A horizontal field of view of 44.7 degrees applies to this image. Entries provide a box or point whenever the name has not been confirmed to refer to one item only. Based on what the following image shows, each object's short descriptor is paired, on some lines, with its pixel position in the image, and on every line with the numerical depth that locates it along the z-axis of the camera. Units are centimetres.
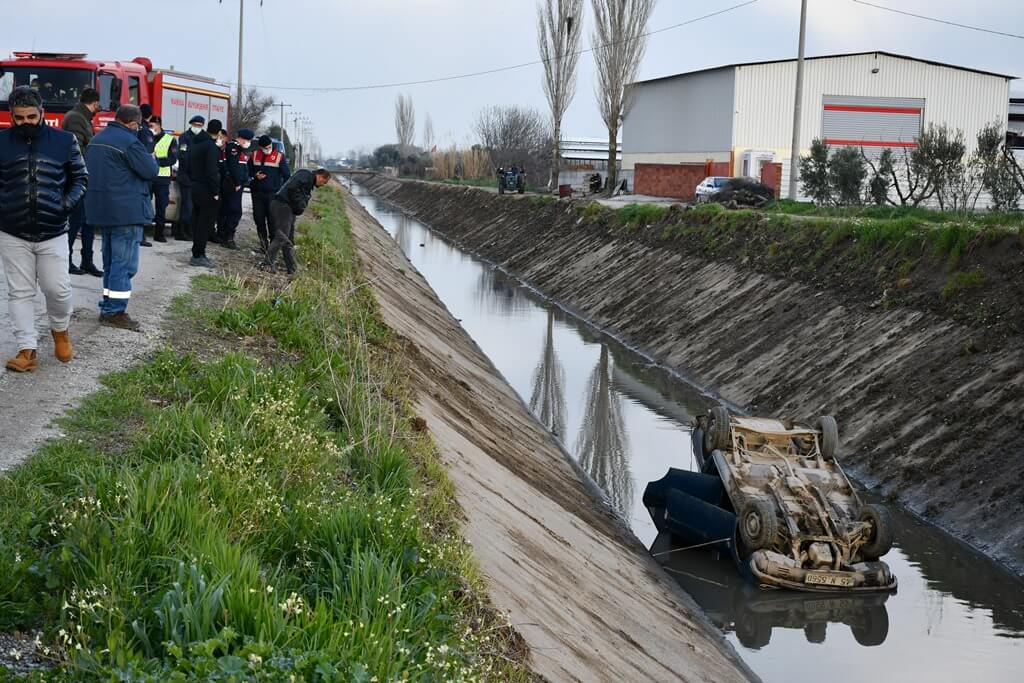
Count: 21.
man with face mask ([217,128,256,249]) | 1841
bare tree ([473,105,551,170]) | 10862
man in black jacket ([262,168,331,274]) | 1723
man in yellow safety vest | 1781
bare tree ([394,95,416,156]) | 15575
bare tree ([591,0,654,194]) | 6116
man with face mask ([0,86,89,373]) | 887
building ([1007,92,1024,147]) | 8337
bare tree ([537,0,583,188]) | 6838
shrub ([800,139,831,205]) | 4006
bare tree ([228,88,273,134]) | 6388
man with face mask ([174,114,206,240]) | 1809
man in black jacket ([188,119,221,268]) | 1719
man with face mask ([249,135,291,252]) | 1803
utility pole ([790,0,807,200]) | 3940
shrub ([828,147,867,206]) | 3928
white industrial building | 5919
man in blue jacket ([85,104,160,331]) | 1100
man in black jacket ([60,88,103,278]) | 1336
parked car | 5074
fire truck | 2486
